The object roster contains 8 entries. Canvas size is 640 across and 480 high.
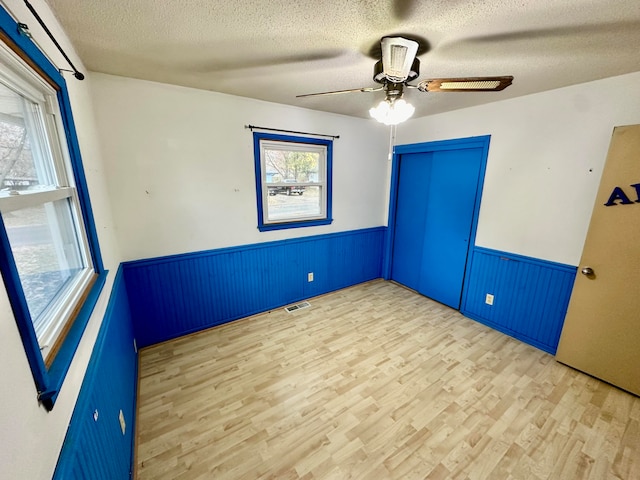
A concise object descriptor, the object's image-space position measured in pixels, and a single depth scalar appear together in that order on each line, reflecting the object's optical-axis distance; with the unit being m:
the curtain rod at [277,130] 2.67
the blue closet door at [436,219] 3.05
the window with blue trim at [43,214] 0.73
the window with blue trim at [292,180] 2.90
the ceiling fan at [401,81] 1.42
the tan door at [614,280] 1.92
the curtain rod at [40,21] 0.94
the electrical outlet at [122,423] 1.38
